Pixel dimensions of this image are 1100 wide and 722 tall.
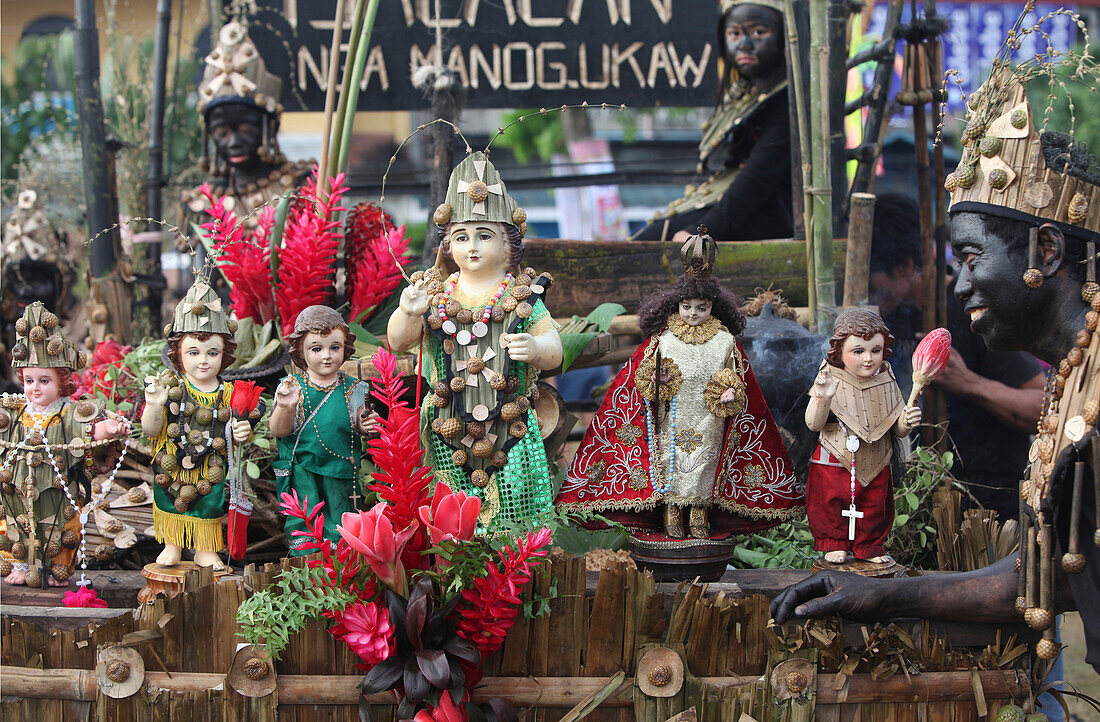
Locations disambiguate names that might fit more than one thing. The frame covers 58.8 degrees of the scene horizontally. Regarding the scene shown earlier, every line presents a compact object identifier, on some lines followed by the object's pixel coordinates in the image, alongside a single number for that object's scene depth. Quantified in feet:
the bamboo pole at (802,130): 12.03
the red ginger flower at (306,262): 12.00
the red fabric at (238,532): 9.89
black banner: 17.49
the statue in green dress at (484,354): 9.75
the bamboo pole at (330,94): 13.00
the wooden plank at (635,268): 13.17
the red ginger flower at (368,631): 7.70
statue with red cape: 9.75
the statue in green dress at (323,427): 9.88
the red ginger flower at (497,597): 7.82
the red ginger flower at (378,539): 7.66
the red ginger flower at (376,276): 12.69
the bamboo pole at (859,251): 12.03
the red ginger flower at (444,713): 7.58
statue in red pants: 9.30
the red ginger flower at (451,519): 7.88
